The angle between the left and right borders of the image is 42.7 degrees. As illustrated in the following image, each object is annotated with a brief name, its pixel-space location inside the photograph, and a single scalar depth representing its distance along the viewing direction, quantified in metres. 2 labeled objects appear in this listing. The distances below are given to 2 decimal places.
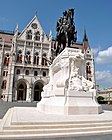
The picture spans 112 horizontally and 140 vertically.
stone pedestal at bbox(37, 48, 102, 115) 6.63
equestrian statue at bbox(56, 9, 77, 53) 9.66
